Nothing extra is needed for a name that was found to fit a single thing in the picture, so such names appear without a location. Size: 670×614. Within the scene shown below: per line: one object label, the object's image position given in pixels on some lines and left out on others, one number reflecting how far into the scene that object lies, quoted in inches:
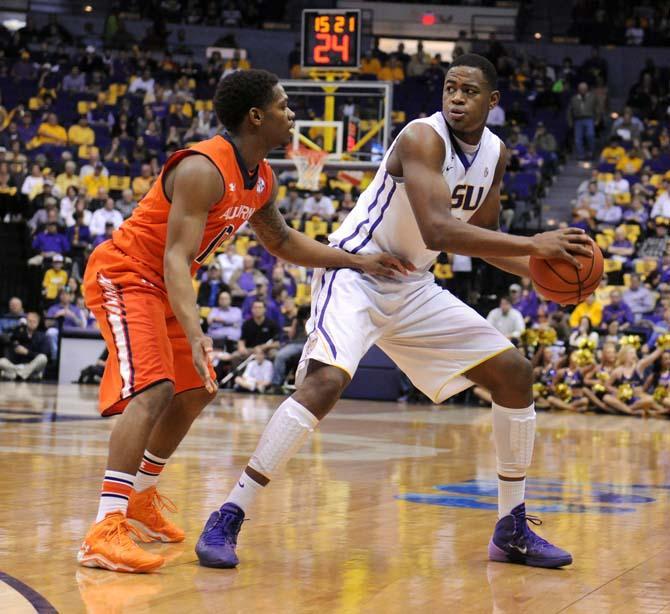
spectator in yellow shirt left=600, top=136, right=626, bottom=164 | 823.1
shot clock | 665.6
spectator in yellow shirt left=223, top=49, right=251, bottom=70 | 951.6
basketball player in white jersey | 164.6
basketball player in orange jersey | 159.6
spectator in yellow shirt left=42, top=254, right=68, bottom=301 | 676.1
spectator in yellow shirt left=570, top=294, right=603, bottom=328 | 623.8
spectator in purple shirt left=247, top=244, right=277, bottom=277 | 690.8
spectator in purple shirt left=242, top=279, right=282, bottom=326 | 641.0
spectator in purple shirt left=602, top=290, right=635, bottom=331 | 615.5
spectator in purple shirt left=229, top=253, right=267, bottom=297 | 666.2
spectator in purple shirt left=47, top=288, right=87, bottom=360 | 647.8
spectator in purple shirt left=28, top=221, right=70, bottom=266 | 695.7
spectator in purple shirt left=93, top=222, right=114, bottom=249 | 692.1
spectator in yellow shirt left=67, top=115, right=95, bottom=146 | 837.8
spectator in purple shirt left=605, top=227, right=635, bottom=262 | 673.6
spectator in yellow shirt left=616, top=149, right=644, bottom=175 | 791.7
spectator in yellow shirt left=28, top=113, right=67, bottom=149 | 830.9
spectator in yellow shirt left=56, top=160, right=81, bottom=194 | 756.6
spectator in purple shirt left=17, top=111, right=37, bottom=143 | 837.8
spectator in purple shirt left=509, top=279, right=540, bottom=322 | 631.2
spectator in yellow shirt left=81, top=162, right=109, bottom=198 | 768.9
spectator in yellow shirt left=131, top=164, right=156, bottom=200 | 758.4
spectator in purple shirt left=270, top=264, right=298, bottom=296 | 661.9
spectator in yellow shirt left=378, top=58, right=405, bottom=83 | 963.3
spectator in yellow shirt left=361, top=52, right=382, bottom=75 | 962.7
